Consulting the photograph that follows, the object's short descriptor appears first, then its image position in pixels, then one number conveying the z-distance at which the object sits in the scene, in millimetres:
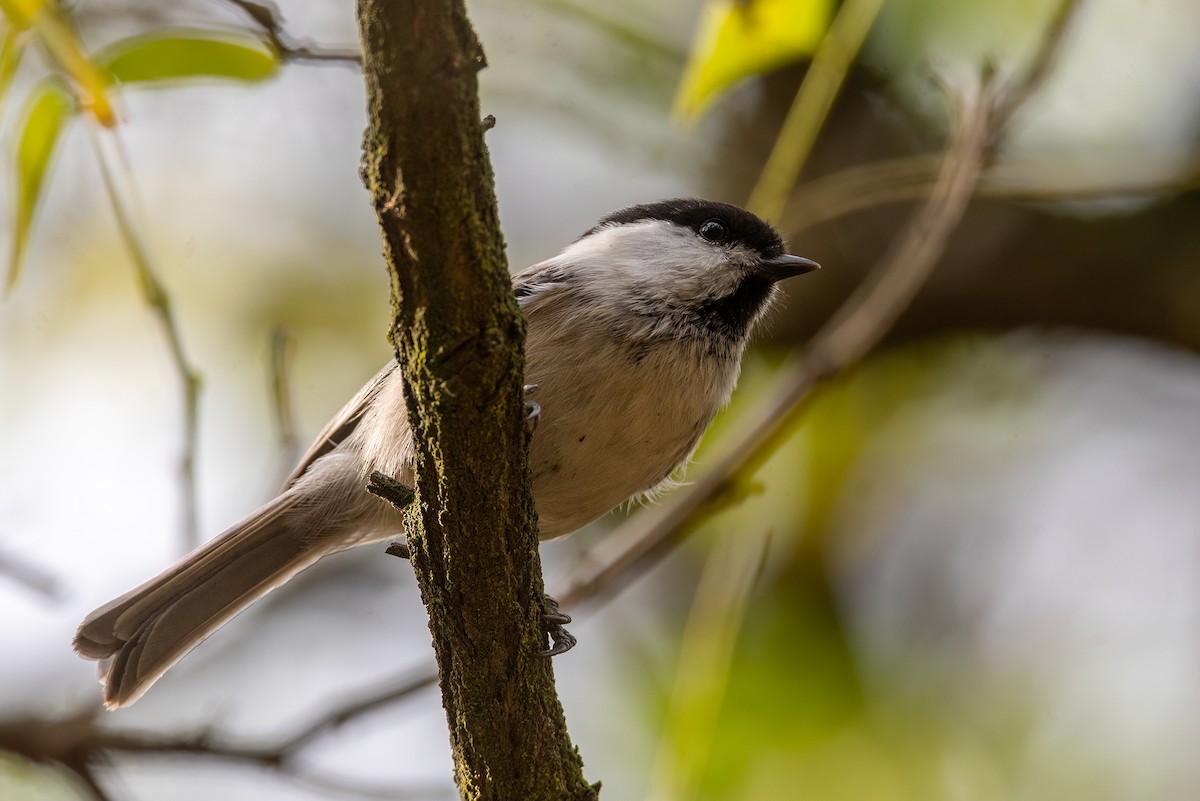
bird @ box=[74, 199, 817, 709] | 4422
